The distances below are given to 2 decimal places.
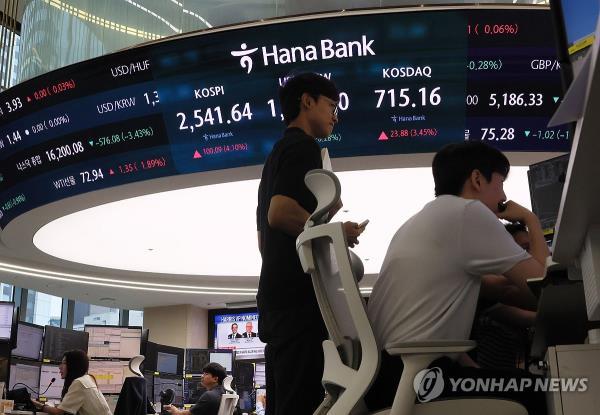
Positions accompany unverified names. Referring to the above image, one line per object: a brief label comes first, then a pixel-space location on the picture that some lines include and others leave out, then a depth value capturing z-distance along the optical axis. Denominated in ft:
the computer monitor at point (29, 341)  18.97
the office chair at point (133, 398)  18.38
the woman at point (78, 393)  16.94
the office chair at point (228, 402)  20.30
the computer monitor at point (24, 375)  18.63
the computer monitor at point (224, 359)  27.75
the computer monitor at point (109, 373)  22.33
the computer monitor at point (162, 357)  23.68
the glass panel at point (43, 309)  39.73
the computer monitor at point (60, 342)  20.23
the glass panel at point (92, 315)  42.34
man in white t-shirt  4.87
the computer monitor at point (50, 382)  19.99
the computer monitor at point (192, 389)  25.63
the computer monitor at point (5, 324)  17.52
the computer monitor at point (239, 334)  37.04
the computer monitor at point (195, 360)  26.37
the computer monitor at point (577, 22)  4.42
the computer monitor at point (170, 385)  23.63
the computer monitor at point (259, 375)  28.81
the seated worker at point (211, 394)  19.62
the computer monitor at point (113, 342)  22.61
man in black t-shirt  5.90
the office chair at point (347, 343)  4.38
